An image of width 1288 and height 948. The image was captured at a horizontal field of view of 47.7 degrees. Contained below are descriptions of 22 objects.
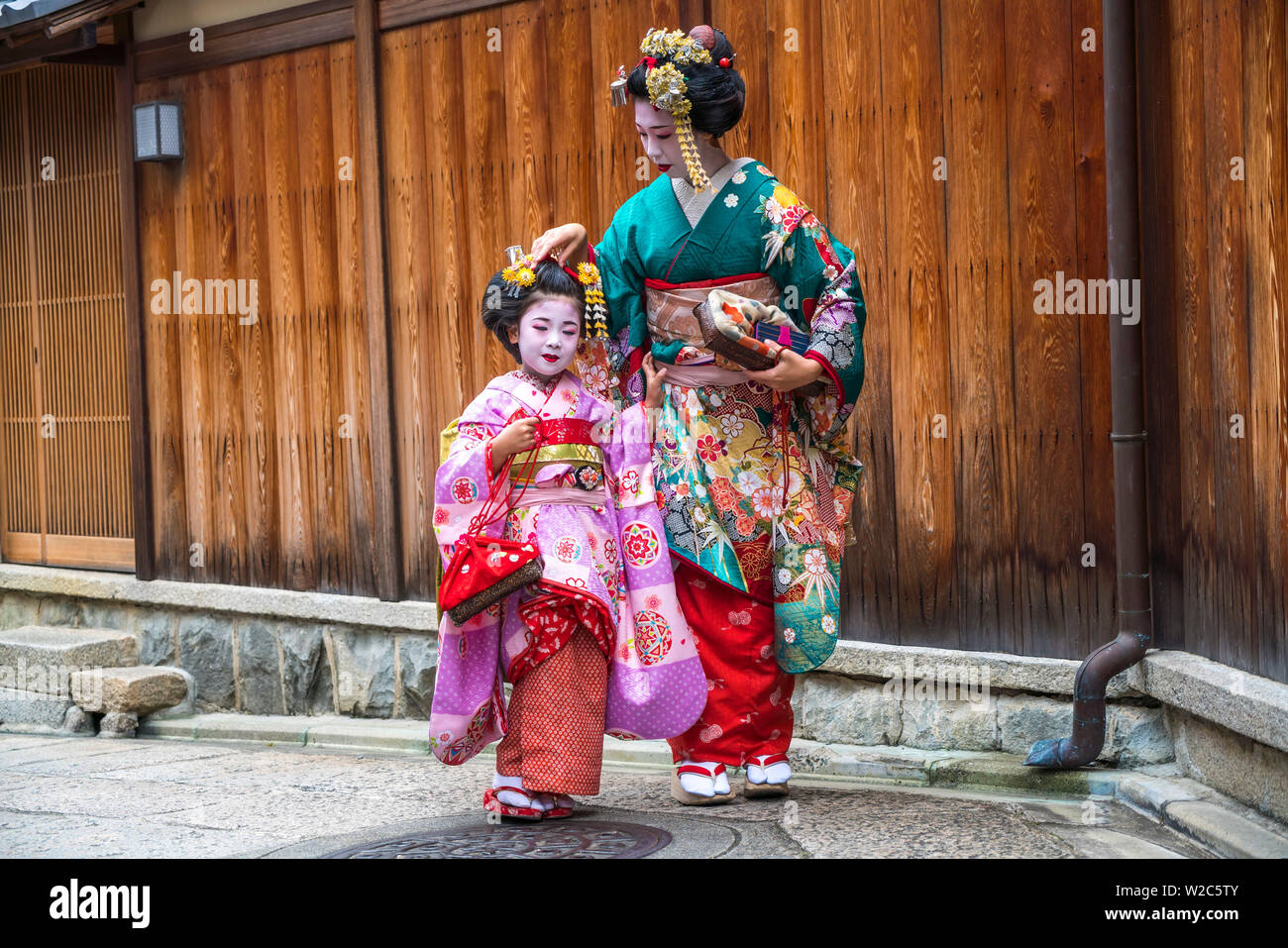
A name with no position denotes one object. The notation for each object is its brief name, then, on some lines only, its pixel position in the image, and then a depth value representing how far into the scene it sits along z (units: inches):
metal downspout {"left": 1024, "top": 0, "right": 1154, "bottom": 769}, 184.7
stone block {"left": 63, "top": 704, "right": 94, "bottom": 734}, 285.4
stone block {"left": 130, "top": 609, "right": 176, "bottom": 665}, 307.7
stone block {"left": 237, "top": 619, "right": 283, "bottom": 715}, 290.4
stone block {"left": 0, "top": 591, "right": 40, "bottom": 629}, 337.1
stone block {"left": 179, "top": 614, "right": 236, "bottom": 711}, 297.6
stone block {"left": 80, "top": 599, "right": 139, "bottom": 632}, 315.9
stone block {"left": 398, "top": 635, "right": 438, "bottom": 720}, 264.4
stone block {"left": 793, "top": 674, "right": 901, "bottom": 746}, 212.1
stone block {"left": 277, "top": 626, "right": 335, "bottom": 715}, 283.0
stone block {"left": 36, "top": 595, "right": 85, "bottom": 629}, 327.0
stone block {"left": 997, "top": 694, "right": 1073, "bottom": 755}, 196.5
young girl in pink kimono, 172.4
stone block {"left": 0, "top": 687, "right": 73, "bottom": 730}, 288.7
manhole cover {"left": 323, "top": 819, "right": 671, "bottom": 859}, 159.9
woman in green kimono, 176.9
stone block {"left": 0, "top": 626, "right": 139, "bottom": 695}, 290.2
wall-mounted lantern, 301.6
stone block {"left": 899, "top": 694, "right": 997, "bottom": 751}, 202.7
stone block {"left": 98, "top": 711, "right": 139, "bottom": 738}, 283.1
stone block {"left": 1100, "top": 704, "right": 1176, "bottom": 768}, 189.0
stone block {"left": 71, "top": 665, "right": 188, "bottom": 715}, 284.0
